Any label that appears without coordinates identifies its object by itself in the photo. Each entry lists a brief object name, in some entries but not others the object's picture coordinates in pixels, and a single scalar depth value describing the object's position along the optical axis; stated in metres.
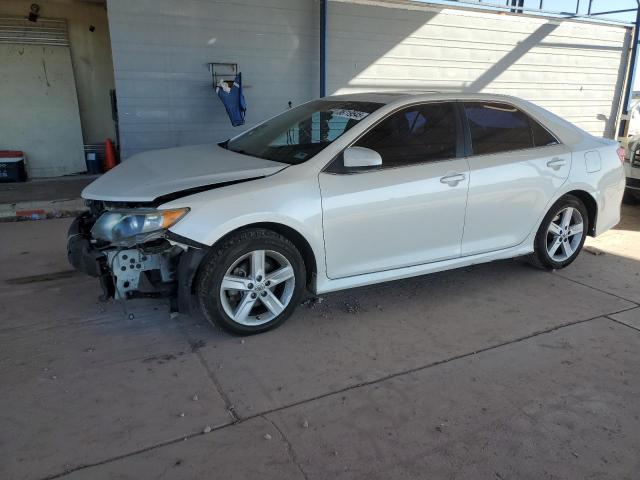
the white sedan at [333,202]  3.50
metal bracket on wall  7.82
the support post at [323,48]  8.34
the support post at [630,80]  11.48
